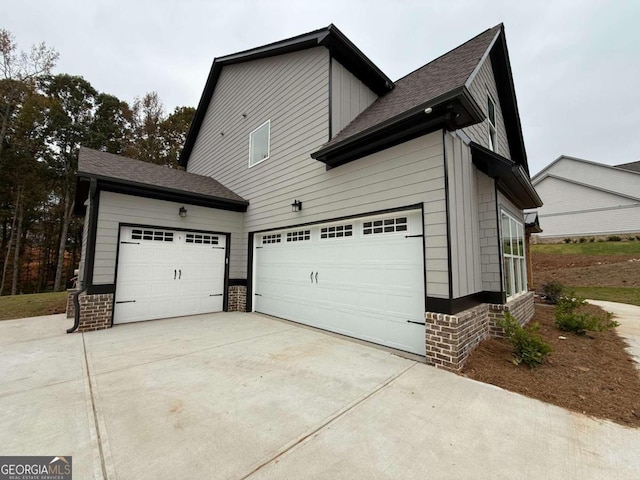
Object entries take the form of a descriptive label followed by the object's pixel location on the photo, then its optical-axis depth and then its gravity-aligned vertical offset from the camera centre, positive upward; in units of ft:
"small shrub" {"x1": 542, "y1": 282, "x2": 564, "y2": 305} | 29.84 -2.89
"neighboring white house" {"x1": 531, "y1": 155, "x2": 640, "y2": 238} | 61.05 +17.29
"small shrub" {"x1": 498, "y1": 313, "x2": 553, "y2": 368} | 11.29 -3.48
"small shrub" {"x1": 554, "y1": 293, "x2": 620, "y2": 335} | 15.58 -3.30
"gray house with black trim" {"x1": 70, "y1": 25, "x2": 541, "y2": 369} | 12.89 +3.76
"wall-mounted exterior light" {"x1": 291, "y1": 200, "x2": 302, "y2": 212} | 19.77 +4.48
